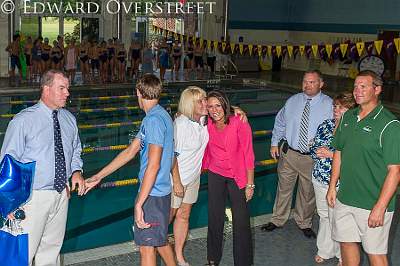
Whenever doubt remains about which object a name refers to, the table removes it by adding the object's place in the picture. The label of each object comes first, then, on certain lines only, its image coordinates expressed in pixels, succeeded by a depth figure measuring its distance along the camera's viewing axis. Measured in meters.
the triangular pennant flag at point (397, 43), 14.05
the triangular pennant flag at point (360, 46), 16.08
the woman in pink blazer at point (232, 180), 4.38
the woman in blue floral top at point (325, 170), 4.41
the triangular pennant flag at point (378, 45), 15.40
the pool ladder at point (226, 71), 20.91
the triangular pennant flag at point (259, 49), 19.12
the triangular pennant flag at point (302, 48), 17.84
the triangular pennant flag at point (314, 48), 17.19
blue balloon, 3.51
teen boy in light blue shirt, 3.55
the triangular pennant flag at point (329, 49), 17.24
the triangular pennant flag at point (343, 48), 16.60
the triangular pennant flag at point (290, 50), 18.30
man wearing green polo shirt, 3.52
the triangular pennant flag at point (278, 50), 18.64
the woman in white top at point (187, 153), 4.23
